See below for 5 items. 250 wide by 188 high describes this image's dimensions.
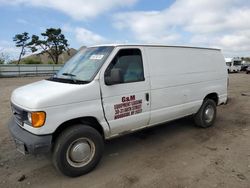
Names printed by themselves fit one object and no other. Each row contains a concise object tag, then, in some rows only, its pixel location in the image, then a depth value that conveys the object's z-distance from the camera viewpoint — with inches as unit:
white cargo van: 124.8
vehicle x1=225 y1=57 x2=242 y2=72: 1435.8
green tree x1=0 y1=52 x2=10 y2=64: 1347.4
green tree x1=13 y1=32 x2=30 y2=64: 1613.6
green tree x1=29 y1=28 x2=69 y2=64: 1646.2
